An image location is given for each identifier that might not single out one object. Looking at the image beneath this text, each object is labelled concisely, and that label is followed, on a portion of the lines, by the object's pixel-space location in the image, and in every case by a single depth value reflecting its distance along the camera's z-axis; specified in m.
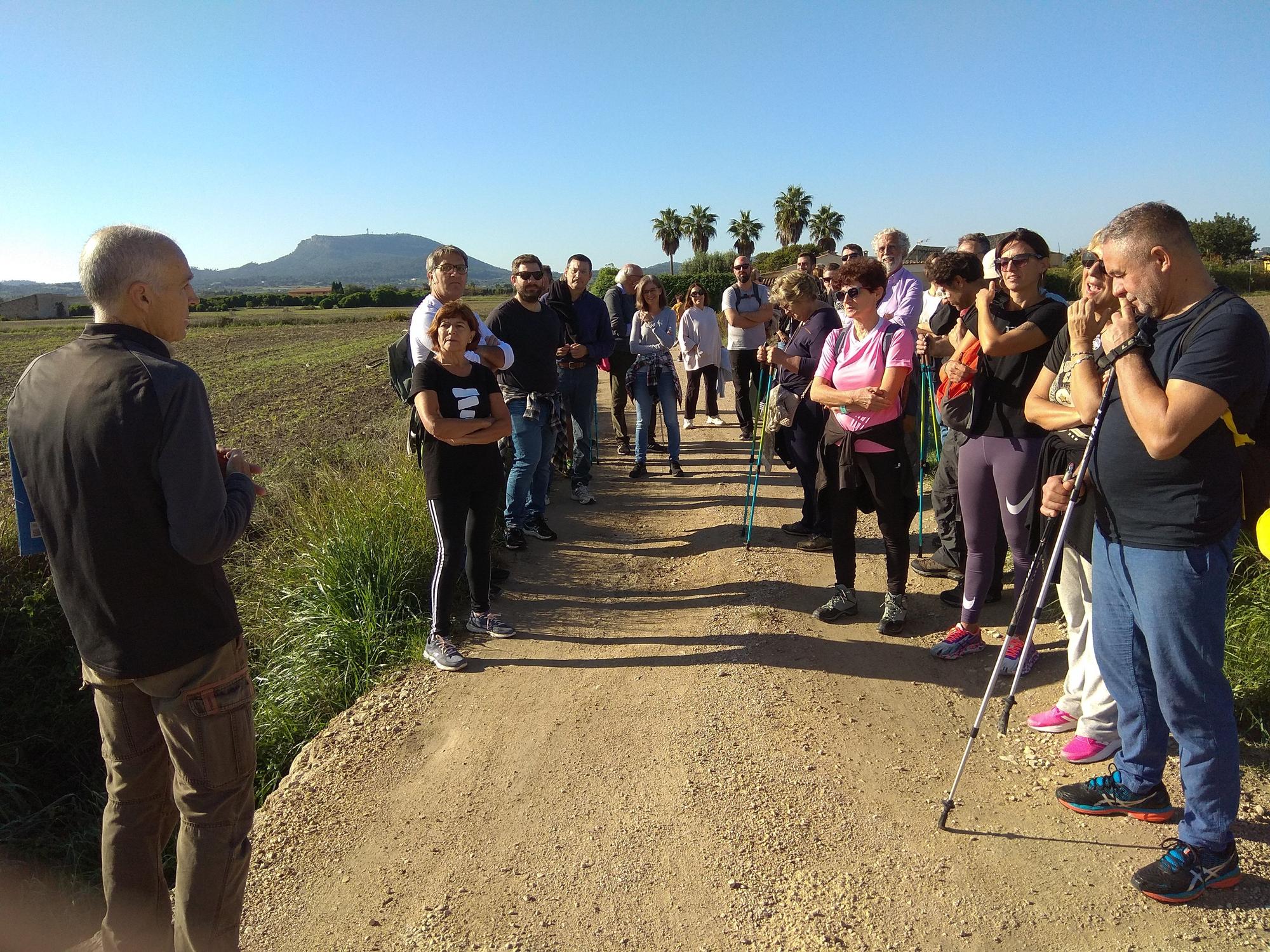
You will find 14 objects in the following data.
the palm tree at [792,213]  61.72
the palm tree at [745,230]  67.25
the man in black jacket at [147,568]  2.20
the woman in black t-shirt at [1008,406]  3.97
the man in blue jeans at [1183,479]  2.38
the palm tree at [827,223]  60.75
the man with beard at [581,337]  7.23
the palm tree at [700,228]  70.88
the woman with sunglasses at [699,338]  9.05
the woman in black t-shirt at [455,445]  4.35
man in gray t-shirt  8.45
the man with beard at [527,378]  6.02
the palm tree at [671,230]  71.38
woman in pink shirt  4.36
